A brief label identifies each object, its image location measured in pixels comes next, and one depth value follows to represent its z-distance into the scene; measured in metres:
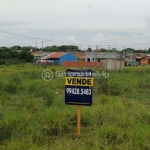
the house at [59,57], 53.06
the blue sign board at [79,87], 4.60
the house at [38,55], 62.91
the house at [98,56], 52.12
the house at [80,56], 63.67
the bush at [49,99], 7.15
